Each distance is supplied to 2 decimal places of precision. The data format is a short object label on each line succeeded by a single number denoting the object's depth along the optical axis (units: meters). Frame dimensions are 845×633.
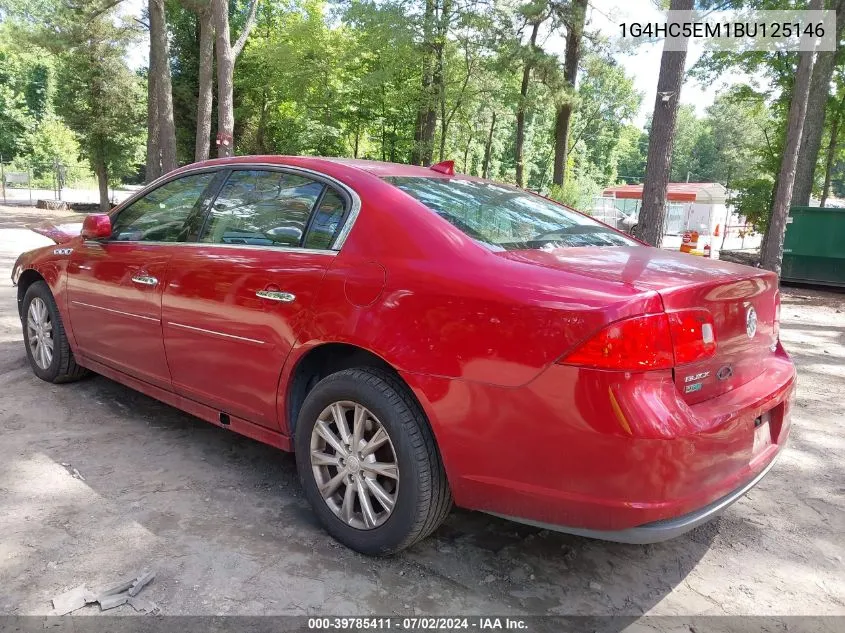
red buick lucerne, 2.09
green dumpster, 13.74
